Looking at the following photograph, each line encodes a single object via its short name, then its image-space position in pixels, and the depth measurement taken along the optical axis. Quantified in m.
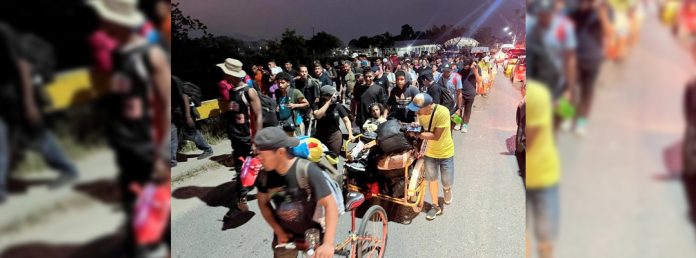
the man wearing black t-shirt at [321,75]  5.13
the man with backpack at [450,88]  5.50
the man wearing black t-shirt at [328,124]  3.41
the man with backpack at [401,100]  4.32
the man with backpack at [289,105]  3.71
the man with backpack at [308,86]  4.80
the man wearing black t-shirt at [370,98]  5.16
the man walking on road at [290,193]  1.79
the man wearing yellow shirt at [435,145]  3.39
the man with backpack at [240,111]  2.60
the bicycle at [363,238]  2.03
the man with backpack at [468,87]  6.41
